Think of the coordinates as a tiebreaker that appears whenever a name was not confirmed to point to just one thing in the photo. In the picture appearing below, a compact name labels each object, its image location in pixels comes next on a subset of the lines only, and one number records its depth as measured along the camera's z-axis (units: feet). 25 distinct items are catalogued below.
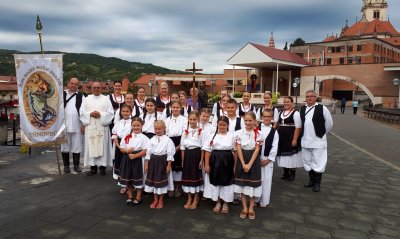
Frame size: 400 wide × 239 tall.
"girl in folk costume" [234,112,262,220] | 14.44
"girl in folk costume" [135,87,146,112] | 20.06
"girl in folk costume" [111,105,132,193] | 17.20
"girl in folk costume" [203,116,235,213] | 14.71
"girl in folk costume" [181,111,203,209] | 15.48
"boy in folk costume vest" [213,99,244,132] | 15.74
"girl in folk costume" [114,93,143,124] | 19.51
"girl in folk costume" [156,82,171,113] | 18.93
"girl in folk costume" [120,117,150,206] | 15.79
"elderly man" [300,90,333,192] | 18.53
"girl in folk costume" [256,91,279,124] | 19.62
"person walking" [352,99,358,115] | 89.73
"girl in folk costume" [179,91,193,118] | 18.59
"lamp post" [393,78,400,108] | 100.58
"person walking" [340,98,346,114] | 93.27
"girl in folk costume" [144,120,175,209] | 15.23
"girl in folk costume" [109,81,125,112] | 21.12
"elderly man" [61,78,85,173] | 21.67
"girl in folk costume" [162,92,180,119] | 18.27
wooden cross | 23.25
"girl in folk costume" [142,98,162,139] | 17.39
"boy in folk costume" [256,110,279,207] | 15.42
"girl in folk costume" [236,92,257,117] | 20.20
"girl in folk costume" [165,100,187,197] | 16.55
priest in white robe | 20.49
